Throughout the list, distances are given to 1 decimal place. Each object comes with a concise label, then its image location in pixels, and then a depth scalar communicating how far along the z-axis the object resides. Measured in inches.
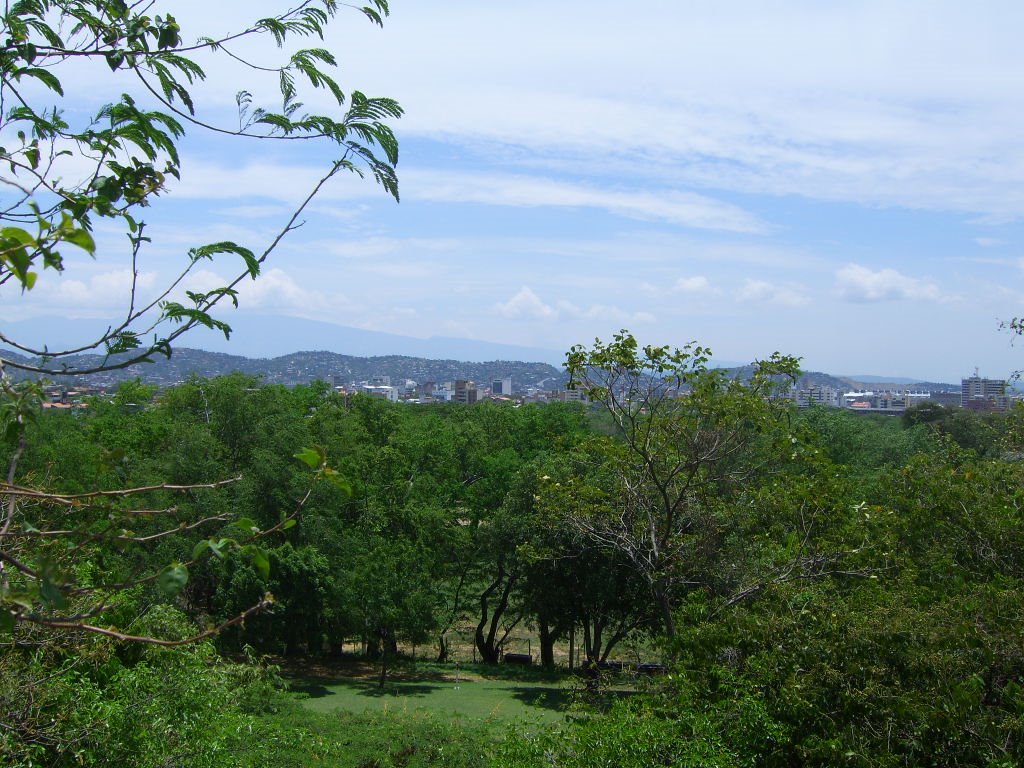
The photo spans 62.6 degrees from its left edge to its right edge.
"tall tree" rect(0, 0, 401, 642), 99.6
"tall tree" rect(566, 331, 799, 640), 451.8
